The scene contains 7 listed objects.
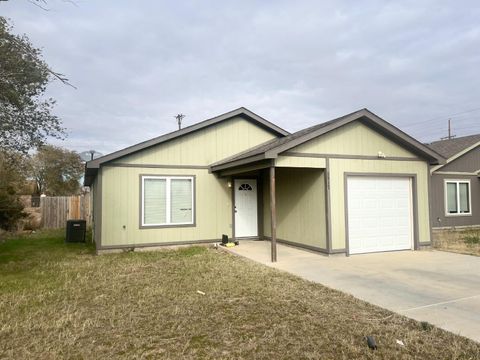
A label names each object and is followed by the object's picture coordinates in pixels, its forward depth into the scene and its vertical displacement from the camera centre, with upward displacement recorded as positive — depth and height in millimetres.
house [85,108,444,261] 8938 +324
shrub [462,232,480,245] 11125 -1422
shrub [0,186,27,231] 15016 -388
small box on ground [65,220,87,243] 12844 -1091
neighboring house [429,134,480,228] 15719 +374
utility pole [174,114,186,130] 35844 +8131
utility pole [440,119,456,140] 42847 +7879
